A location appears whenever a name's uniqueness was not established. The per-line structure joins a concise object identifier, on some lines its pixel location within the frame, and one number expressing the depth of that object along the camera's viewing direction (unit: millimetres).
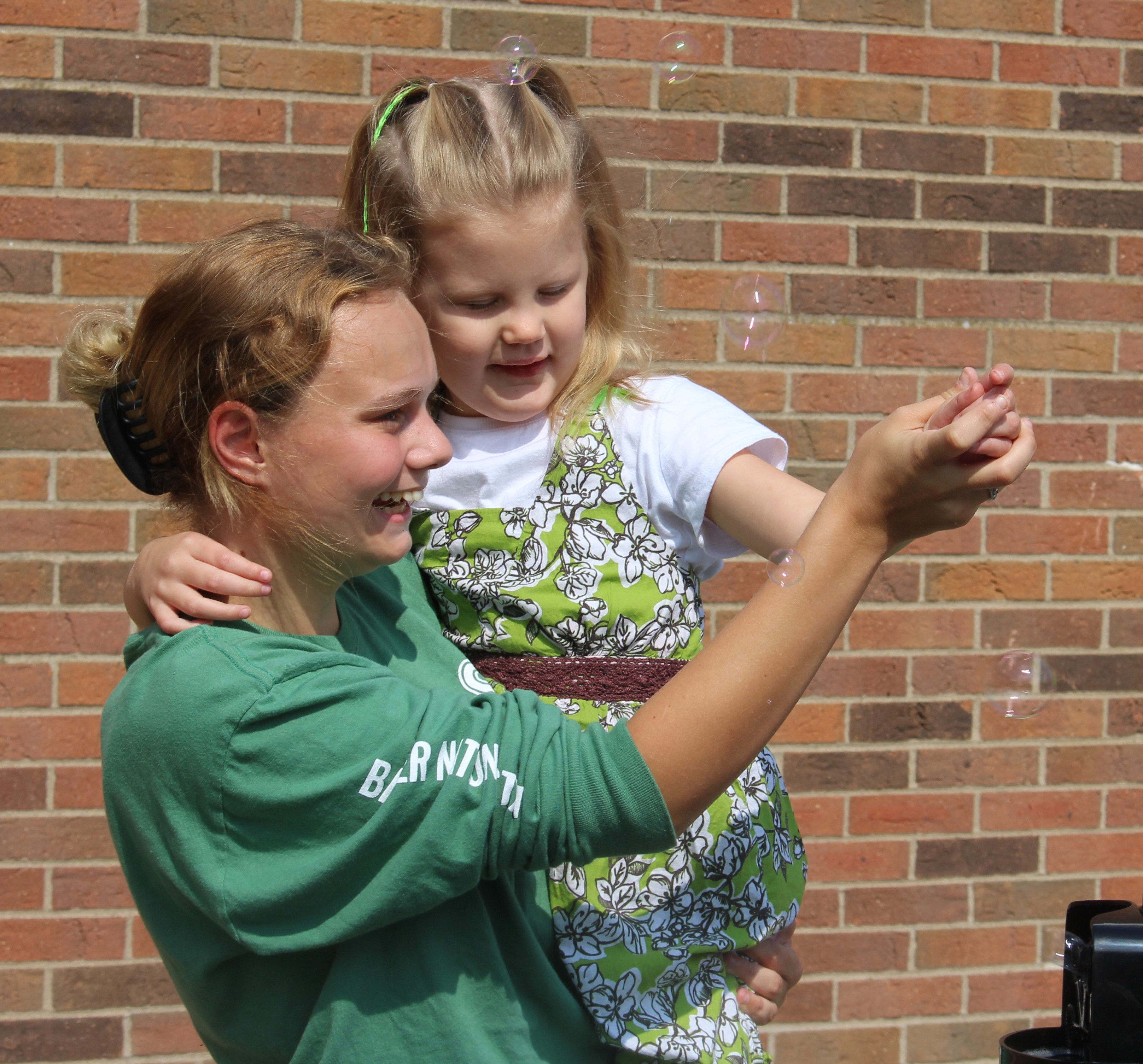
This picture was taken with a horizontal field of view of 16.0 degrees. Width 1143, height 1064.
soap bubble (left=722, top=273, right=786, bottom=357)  5617
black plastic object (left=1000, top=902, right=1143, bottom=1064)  4145
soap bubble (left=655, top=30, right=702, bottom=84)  5606
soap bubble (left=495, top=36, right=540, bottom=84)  5332
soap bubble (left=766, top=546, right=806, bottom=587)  4323
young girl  5207
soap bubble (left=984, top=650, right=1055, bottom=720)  5418
